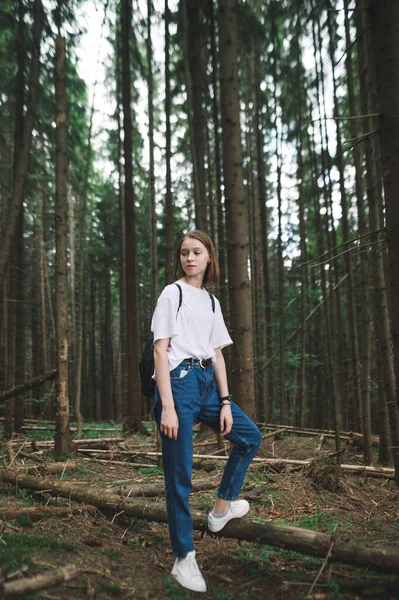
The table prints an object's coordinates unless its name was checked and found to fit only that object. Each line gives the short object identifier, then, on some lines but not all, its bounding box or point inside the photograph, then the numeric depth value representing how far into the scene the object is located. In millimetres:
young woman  2955
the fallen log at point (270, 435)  8473
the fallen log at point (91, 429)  11156
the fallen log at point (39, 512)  3840
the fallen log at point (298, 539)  2877
